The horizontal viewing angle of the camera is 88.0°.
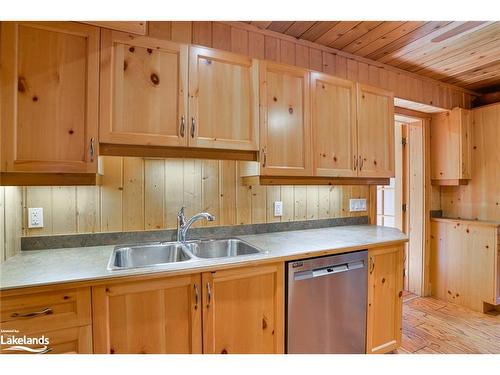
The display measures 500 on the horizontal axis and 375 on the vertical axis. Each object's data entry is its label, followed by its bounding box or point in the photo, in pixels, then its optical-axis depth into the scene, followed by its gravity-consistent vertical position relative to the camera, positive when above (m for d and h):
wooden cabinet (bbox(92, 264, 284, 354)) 1.16 -0.62
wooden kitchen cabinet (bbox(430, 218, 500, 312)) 2.59 -0.81
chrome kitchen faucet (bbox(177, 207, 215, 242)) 1.73 -0.24
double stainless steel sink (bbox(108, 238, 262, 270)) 1.57 -0.41
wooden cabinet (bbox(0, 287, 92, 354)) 1.03 -0.52
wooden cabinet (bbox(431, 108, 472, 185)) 2.88 +0.47
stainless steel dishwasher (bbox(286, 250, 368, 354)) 1.50 -0.71
